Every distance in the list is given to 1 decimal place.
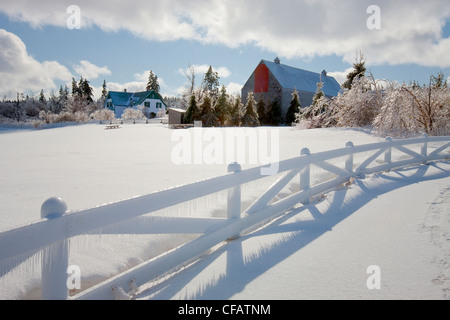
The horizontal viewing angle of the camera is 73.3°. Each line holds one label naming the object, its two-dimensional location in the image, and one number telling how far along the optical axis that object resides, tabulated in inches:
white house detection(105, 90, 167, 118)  2571.4
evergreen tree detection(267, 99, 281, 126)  1772.9
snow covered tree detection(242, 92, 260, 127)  1584.0
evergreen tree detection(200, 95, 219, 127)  1457.9
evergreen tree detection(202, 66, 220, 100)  2354.8
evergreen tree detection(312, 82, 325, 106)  1368.0
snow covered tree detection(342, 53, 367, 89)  1229.3
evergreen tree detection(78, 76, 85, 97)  2849.4
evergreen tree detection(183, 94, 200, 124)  1440.7
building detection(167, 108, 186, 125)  1498.5
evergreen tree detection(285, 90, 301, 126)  1681.8
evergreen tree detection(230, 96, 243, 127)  1589.6
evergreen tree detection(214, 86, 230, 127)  1523.1
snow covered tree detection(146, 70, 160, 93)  3218.5
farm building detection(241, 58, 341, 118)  1798.7
